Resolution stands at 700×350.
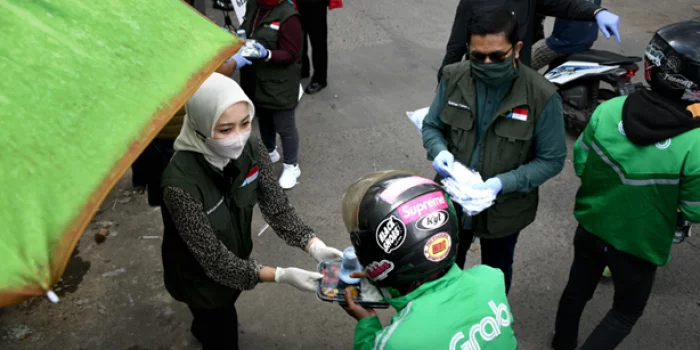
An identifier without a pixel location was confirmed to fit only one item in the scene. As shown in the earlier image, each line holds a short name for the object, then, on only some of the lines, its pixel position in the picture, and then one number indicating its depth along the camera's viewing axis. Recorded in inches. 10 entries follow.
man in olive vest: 100.8
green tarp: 38.6
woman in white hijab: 88.3
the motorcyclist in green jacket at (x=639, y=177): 93.7
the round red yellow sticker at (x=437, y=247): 66.2
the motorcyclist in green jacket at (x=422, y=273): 65.2
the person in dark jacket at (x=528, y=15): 138.9
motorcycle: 201.0
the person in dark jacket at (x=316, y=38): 225.9
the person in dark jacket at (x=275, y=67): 163.9
